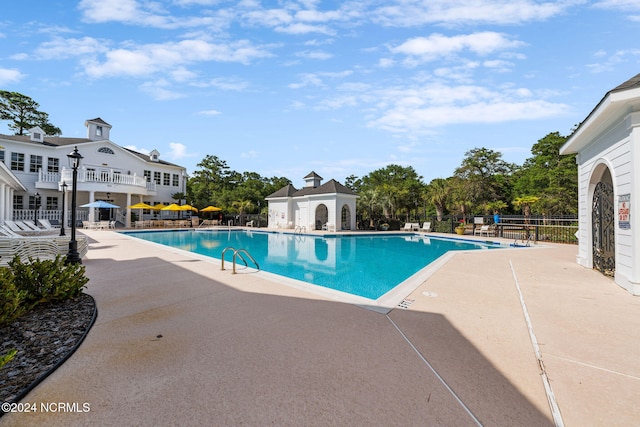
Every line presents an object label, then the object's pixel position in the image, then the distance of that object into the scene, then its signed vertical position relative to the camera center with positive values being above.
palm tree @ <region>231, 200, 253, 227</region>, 29.73 +1.26
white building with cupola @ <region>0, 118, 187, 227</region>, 22.98 +3.69
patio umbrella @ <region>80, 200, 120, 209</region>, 22.23 +0.98
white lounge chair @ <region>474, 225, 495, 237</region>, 20.43 -0.99
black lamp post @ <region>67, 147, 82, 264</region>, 7.55 -0.42
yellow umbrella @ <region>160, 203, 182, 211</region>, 26.59 +0.87
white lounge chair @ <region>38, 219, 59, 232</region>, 17.10 -0.41
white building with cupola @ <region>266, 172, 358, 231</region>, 24.27 +1.04
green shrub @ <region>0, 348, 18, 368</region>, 1.82 -0.89
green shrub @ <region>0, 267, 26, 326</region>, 3.45 -0.99
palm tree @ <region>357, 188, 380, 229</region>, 25.79 +1.41
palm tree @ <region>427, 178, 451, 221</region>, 25.22 +1.97
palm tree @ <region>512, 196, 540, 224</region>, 25.56 +1.33
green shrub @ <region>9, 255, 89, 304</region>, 4.36 -0.97
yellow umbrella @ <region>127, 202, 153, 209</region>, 24.58 +0.98
